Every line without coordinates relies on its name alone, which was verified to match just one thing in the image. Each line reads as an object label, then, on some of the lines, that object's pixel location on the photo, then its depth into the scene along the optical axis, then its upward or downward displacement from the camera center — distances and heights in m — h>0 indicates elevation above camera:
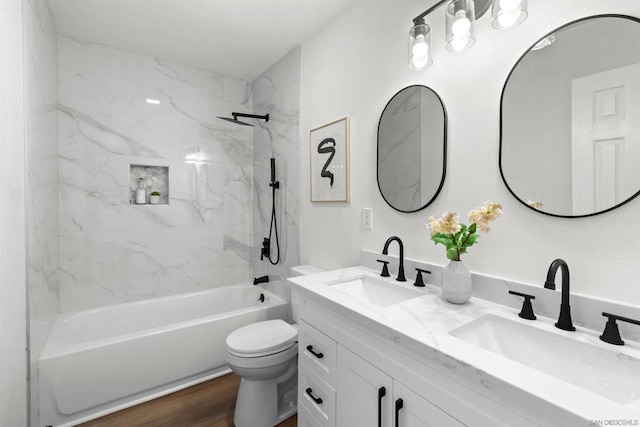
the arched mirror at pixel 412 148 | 1.36 +0.32
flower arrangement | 1.01 -0.07
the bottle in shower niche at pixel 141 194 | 2.52 +0.16
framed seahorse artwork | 1.87 +0.34
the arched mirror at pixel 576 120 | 0.86 +0.31
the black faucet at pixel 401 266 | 1.42 -0.28
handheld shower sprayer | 2.62 -0.16
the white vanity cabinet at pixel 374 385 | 0.70 -0.54
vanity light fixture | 0.99 +0.73
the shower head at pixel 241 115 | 2.68 +0.92
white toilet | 1.63 -0.94
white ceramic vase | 1.09 -0.29
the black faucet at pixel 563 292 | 0.85 -0.26
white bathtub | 1.68 -0.97
